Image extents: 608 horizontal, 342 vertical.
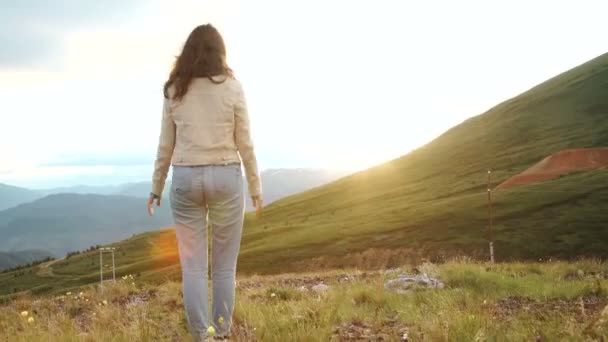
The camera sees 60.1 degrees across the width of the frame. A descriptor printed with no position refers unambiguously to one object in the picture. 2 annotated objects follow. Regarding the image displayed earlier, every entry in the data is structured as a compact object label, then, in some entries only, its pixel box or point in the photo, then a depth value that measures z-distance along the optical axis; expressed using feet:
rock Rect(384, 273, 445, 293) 36.33
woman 19.13
